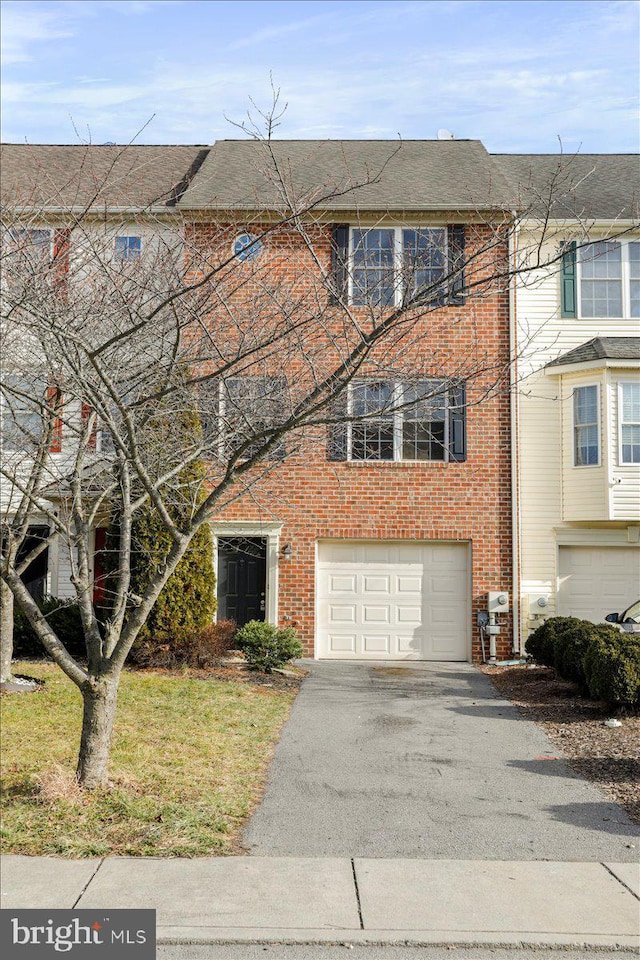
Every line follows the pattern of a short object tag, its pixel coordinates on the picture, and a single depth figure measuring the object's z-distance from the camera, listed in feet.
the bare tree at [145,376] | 21.08
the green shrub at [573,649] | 39.47
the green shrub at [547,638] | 44.16
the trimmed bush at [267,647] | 44.93
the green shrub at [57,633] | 48.53
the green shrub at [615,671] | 33.86
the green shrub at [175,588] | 45.19
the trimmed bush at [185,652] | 44.21
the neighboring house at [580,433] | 51.70
